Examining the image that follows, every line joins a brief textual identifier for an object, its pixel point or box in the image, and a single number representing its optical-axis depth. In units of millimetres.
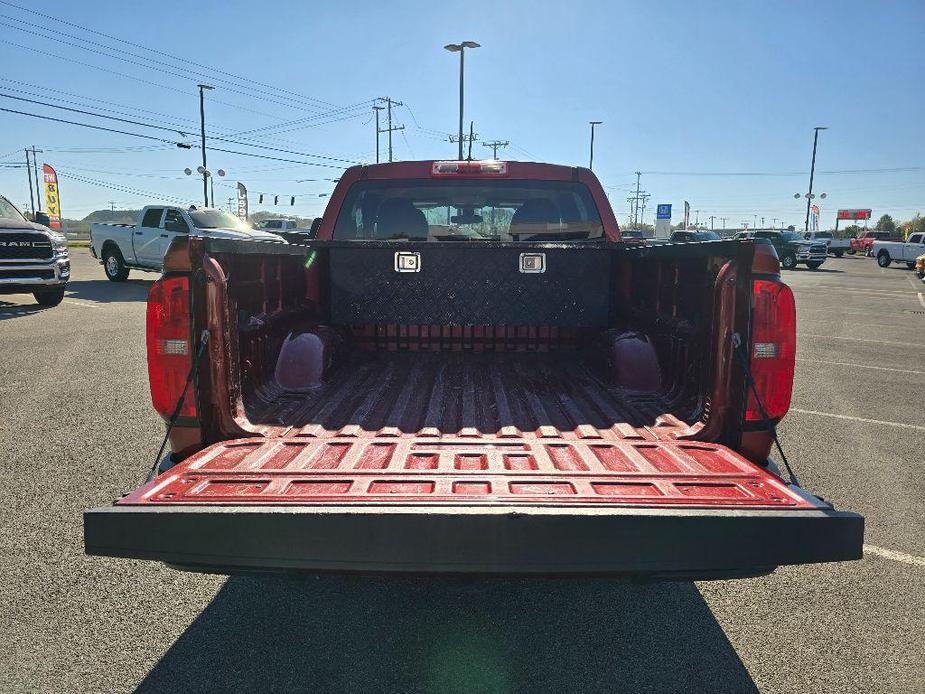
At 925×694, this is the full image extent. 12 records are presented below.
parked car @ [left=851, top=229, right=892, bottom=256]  64000
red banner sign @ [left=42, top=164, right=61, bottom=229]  53188
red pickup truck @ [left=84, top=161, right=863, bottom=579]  1895
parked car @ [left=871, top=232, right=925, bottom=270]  40125
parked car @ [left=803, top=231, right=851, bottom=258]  57625
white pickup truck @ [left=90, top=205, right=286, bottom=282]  16922
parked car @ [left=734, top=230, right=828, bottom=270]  36906
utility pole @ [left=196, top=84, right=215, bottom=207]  44031
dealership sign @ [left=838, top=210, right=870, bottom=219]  114806
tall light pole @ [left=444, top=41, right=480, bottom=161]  34219
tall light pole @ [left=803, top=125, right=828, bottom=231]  69188
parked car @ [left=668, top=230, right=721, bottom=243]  28297
